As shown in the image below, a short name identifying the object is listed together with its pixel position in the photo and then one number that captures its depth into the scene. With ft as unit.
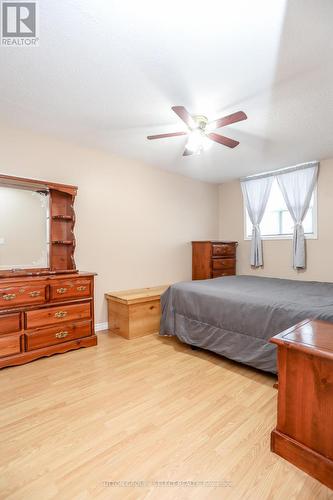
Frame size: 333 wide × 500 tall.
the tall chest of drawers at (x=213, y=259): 14.14
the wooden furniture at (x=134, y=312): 10.41
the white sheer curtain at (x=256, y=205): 14.16
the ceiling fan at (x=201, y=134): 6.79
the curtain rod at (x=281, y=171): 12.36
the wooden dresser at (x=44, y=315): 7.87
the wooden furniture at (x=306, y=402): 4.01
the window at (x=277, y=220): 13.57
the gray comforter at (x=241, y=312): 6.97
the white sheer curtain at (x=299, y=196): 12.34
